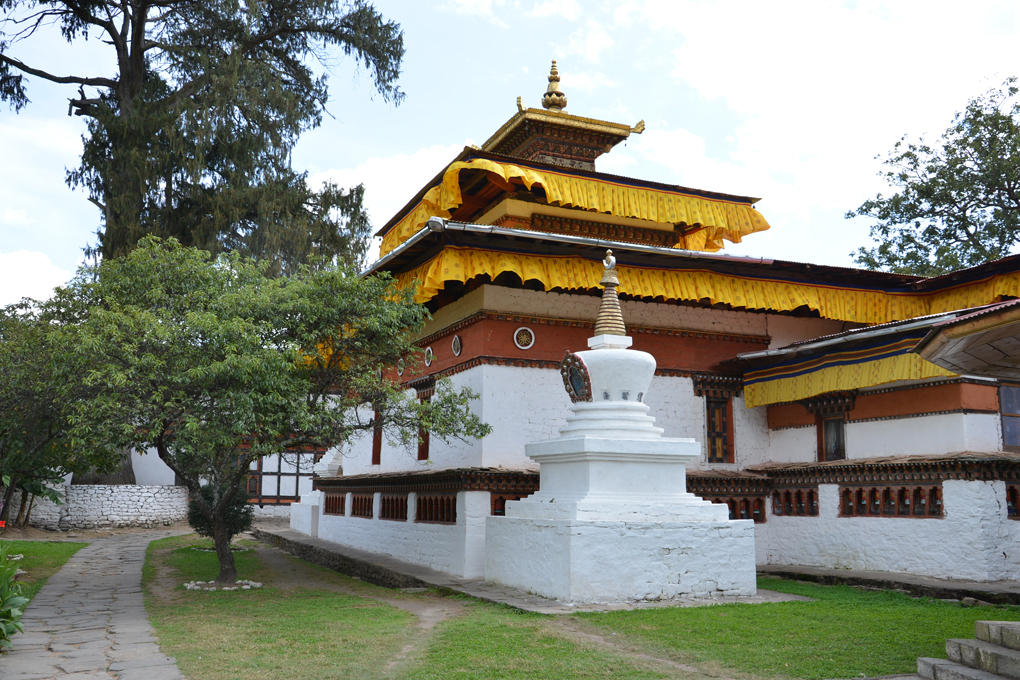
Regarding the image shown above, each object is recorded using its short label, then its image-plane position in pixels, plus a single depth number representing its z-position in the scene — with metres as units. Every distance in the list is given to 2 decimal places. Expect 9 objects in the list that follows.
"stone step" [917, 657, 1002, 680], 4.38
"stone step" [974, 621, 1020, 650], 4.46
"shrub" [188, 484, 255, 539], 13.41
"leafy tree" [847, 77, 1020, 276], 17.91
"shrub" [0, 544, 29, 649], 5.96
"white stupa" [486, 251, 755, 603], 7.63
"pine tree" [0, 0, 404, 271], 19.77
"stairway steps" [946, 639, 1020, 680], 4.28
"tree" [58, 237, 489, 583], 8.20
